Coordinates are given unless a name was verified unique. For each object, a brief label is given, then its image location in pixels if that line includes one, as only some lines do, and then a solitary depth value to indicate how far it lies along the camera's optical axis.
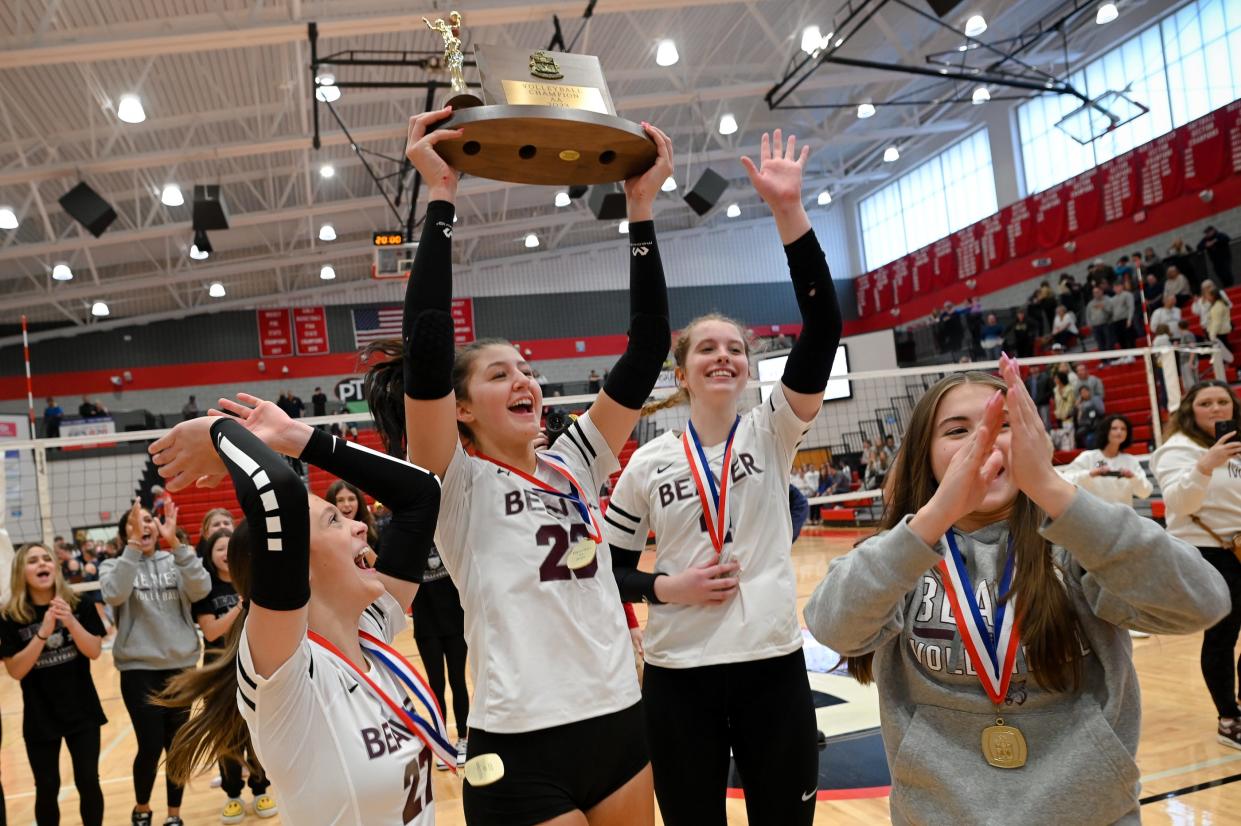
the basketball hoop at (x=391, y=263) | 15.56
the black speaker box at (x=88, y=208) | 12.44
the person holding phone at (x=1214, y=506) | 4.36
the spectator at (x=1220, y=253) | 14.56
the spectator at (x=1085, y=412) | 12.63
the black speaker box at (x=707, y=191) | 15.45
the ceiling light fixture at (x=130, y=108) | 11.08
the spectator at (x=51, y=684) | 4.23
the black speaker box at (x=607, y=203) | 14.21
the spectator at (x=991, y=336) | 17.64
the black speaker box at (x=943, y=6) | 10.32
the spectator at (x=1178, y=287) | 14.47
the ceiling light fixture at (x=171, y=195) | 13.82
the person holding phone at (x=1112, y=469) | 6.09
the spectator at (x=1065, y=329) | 15.80
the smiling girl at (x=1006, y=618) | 1.40
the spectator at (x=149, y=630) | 4.59
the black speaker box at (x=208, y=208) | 13.23
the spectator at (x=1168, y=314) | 13.78
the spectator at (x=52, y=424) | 20.59
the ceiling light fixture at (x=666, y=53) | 12.59
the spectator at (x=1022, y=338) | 16.61
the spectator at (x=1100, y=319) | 14.66
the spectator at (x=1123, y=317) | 14.32
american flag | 25.72
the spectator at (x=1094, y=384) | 13.07
